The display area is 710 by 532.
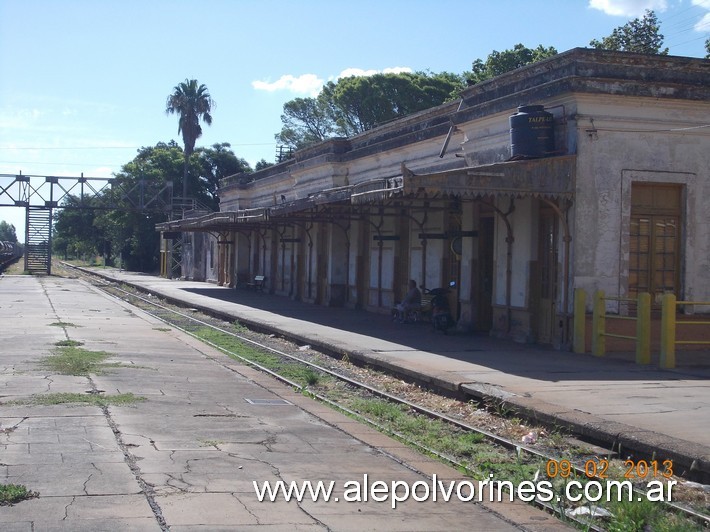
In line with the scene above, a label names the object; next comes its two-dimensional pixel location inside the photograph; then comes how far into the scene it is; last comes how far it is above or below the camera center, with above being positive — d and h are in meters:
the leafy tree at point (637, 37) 44.47 +11.70
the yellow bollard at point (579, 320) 16.00 -1.03
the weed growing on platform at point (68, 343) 16.97 -1.72
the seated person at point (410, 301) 22.97 -1.05
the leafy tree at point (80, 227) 94.00 +3.11
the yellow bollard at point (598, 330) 15.69 -1.19
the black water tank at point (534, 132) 16.64 +2.51
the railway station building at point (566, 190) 16.33 +1.43
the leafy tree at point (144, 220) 75.00 +3.23
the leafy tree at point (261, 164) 87.06 +9.46
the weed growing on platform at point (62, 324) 21.40 -1.71
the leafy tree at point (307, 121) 75.31 +12.14
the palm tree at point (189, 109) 73.62 +12.56
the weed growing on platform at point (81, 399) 10.34 -1.74
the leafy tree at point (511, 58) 51.69 +12.16
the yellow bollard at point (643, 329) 14.62 -1.08
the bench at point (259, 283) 40.88 -1.13
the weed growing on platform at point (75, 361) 13.32 -1.73
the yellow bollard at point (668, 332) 14.16 -1.10
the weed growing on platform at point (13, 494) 6.21 -1.72
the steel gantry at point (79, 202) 61.38 +4.13
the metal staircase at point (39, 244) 64.56 +0.86
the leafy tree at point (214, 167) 79.25 +8.46
